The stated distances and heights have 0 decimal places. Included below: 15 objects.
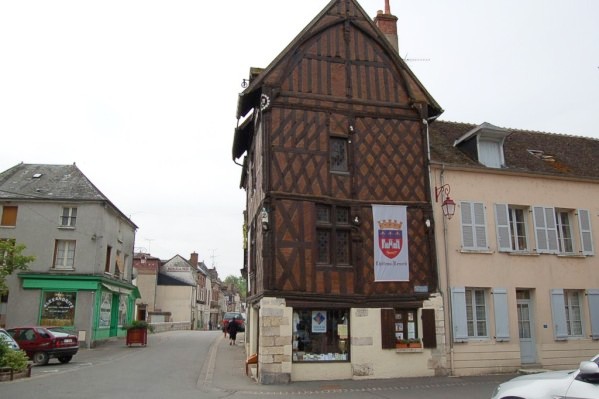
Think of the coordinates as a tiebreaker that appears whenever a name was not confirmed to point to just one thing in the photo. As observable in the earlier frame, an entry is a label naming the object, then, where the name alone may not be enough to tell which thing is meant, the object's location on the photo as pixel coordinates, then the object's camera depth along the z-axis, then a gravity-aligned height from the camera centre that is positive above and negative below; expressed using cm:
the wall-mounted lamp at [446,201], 1389 +300
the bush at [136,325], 2381 -62
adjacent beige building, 1415 +159
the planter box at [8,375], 1257 -156
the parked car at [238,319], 3274 -49
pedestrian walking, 2437 -86
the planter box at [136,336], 2377 -113
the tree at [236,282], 10975 +697
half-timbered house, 1275 +269
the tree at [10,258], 1641 +173
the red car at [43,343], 1678 -103
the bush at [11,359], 1270 -118
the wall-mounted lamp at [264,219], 1276 +233
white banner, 1358 +183
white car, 503 -75
